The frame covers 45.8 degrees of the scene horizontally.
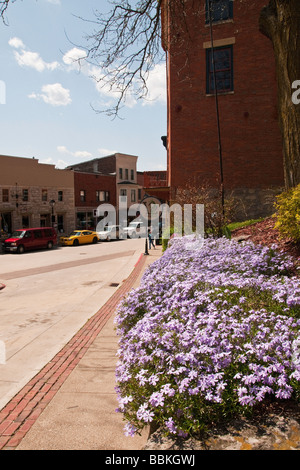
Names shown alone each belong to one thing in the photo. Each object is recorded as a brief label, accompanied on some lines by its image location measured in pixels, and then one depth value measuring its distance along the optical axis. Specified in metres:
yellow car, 34.12
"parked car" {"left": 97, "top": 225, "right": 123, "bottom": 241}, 38.94
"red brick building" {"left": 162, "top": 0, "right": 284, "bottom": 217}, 17.70
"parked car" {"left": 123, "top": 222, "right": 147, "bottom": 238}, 42.56
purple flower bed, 2.70
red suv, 27.48
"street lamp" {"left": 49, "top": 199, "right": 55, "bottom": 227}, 35.11
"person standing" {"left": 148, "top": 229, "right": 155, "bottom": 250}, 24.85
